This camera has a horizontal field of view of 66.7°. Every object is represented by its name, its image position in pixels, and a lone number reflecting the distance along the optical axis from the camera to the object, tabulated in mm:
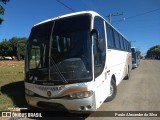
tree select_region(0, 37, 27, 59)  48121
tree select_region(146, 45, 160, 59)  78557
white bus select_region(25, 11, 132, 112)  3144
